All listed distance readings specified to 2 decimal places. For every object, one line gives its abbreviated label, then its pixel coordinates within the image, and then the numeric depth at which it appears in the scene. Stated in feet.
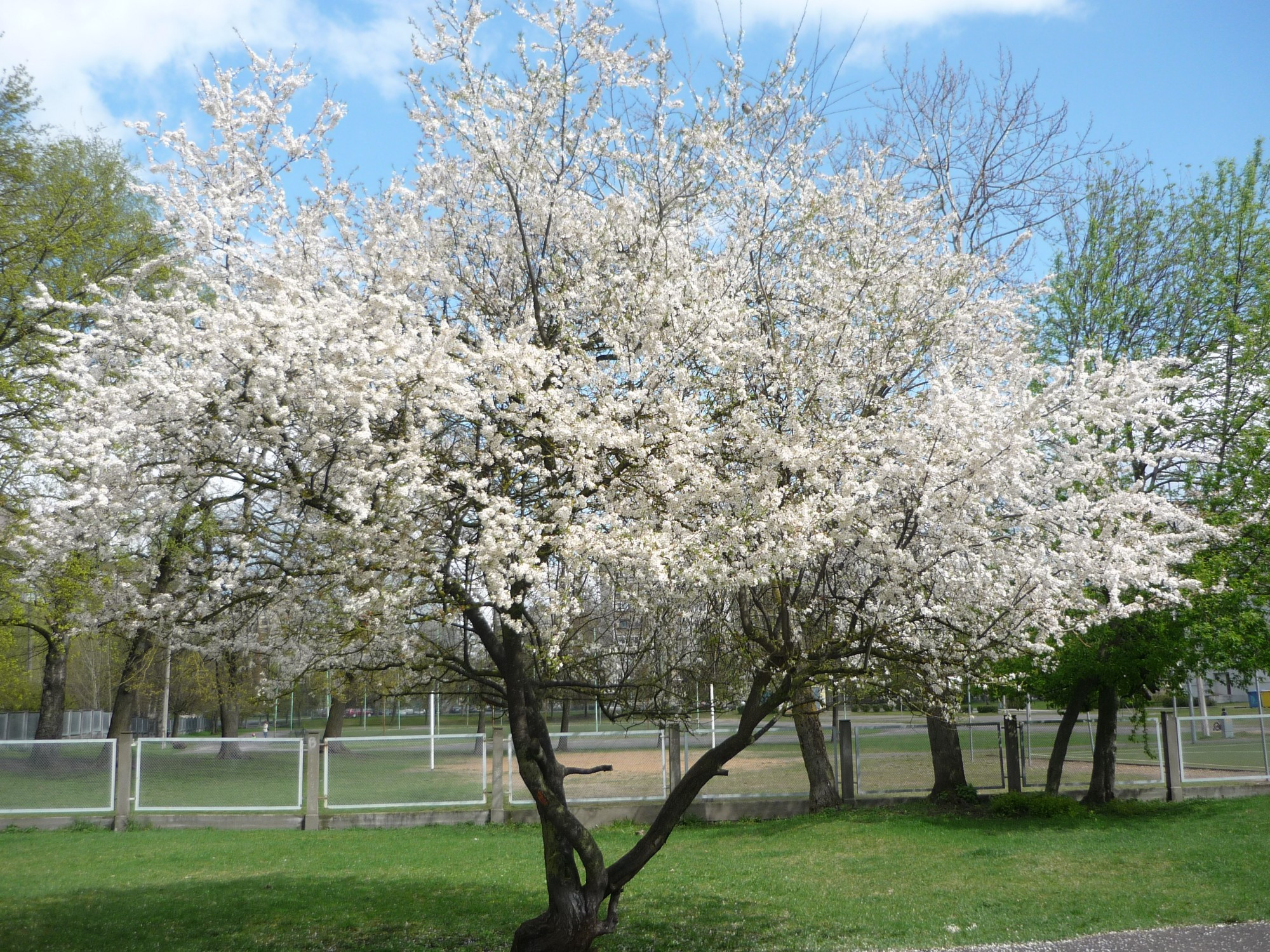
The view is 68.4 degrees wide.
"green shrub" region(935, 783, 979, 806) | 44.83
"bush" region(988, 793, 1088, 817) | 41.01
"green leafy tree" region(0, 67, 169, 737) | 43.11
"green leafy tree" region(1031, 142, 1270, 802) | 37.60
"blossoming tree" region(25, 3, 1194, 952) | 18.12
